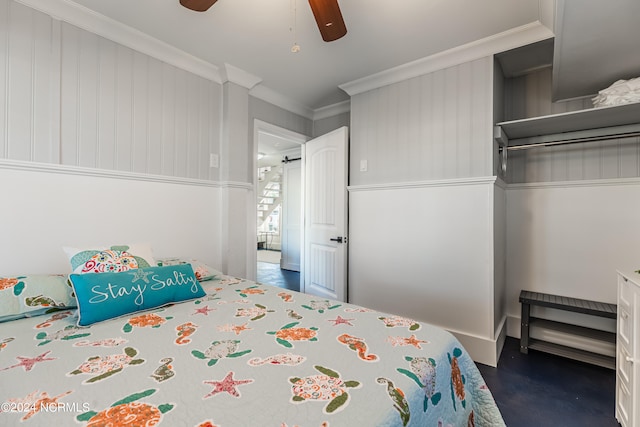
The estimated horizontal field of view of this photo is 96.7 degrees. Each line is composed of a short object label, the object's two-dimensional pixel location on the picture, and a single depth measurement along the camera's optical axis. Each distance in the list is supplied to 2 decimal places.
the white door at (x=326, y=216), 2.91
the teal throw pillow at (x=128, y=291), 1.23
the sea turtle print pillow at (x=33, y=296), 1.27
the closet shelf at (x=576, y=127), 1.89
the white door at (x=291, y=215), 5.64
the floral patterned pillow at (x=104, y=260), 1.40
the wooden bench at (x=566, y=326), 2.04
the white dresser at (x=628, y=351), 1.26
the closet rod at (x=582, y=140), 1.91
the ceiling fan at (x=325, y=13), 1.38
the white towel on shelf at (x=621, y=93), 1.76
